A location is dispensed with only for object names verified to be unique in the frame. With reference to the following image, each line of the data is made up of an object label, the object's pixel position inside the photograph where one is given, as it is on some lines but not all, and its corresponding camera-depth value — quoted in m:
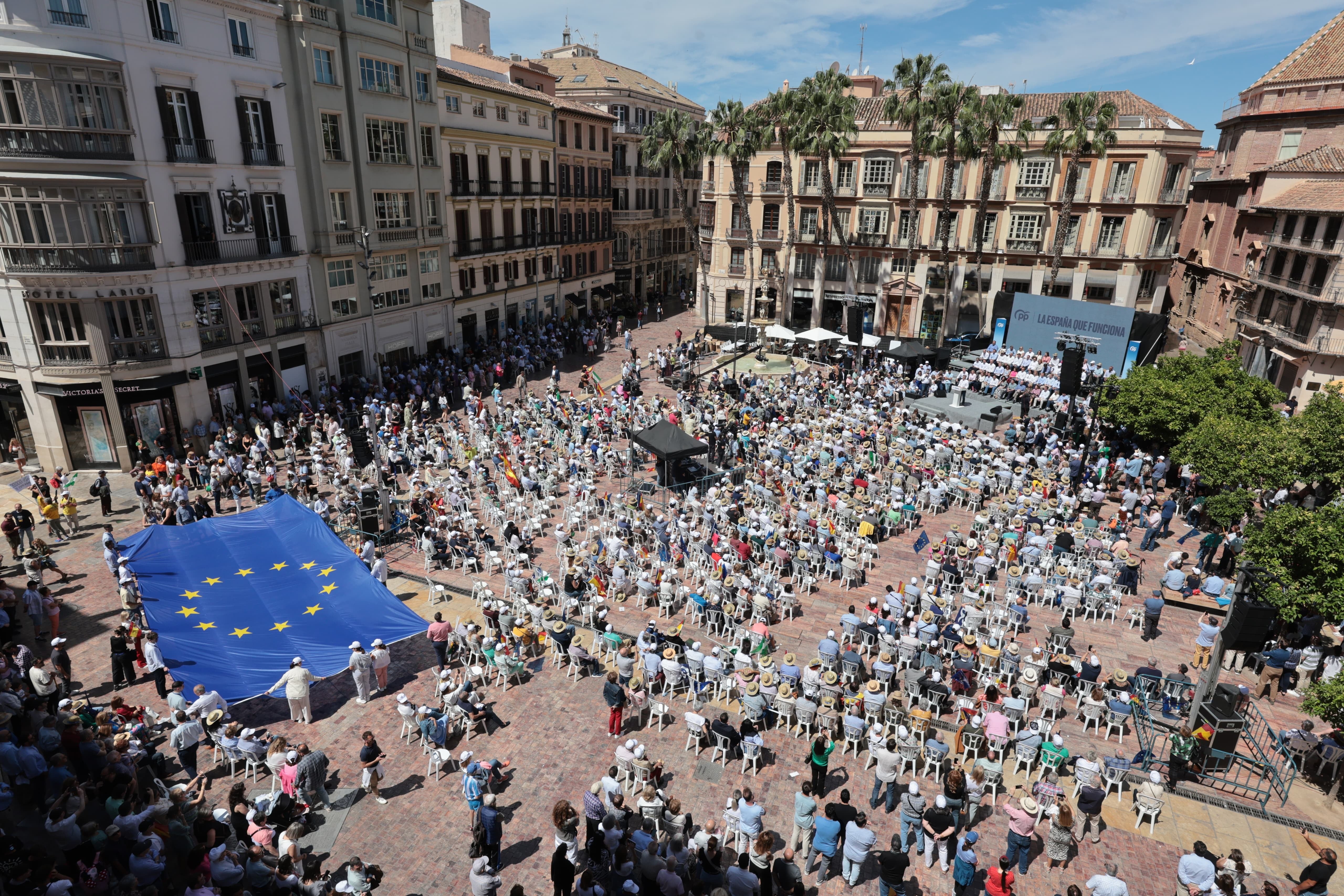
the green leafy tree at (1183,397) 25.38
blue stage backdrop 38.06
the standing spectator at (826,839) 10.91
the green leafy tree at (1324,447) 18.69
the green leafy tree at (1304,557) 14.32
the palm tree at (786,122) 46.25
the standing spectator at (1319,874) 10.26
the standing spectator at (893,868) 10.31
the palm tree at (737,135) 48.59
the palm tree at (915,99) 43.69
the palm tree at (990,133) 43.59
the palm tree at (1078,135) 42.47
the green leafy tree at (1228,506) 19.22
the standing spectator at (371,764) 12.54
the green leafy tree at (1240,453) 19.34
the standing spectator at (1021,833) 11.02
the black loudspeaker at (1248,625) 13.13
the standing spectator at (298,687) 13.88
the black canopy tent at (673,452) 24.16
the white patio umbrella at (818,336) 42.47
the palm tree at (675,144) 49.88
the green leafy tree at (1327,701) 12.20
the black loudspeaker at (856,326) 39.62
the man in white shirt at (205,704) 13.06
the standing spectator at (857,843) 10.77
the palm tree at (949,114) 43.31
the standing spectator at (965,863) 10.60
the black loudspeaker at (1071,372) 27.66
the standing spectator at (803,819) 11.25
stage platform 34.16
